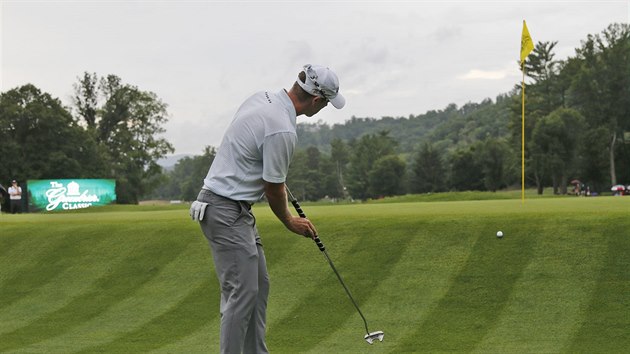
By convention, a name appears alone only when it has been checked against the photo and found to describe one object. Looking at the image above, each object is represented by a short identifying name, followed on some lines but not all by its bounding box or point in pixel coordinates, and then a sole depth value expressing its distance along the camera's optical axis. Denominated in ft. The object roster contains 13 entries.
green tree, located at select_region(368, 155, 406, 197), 470.39
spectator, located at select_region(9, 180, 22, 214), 115.55
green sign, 128.98
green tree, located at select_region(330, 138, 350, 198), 595.55
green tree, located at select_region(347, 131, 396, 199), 507.71
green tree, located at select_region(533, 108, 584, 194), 299.99
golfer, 21.58
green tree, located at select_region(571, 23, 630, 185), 296.71
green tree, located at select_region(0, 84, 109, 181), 246.27
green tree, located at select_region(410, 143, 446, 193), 442.09
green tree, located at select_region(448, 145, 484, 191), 406.21
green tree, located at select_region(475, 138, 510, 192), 391.45
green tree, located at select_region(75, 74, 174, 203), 304.71
